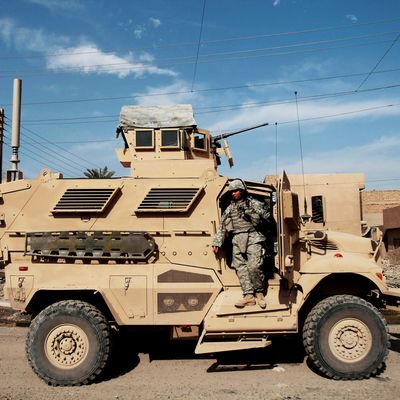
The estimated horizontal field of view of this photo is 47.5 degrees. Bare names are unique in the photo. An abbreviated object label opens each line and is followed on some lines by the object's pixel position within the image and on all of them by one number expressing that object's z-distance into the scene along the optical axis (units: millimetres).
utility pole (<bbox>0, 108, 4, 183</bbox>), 12823
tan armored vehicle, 5500
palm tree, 28797
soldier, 5648
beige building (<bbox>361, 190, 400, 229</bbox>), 43725
